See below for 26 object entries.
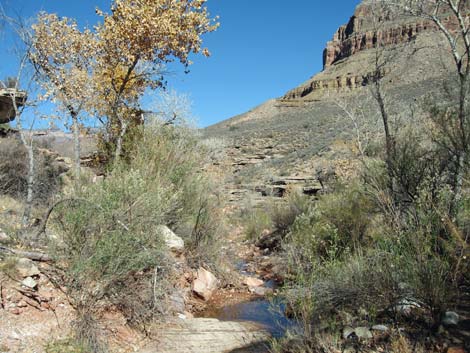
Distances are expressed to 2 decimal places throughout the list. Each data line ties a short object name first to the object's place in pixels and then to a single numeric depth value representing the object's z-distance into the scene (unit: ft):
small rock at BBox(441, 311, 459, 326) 12.74
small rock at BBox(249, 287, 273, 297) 25.93
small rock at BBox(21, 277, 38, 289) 15.17
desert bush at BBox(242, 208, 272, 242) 44.01
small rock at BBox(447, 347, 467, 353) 11.64
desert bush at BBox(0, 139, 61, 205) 33.04
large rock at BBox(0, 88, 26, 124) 26.73
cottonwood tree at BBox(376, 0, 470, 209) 19.52
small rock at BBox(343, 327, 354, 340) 13.88
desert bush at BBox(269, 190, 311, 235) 39.61
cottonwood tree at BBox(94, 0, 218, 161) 28.81
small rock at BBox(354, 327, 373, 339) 13.46
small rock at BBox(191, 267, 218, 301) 23.58
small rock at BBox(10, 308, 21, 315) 14.24
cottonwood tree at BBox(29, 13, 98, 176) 28.07
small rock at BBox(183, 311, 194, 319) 20.30
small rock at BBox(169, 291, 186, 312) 20.17
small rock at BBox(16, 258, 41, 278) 15.48
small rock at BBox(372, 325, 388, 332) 13.38
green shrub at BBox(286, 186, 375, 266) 25.12
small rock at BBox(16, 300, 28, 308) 14.56
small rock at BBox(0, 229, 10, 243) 17.73
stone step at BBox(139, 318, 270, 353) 16.37
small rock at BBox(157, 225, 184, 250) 21.25
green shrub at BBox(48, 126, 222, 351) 15.90
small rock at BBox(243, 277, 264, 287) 27.37
